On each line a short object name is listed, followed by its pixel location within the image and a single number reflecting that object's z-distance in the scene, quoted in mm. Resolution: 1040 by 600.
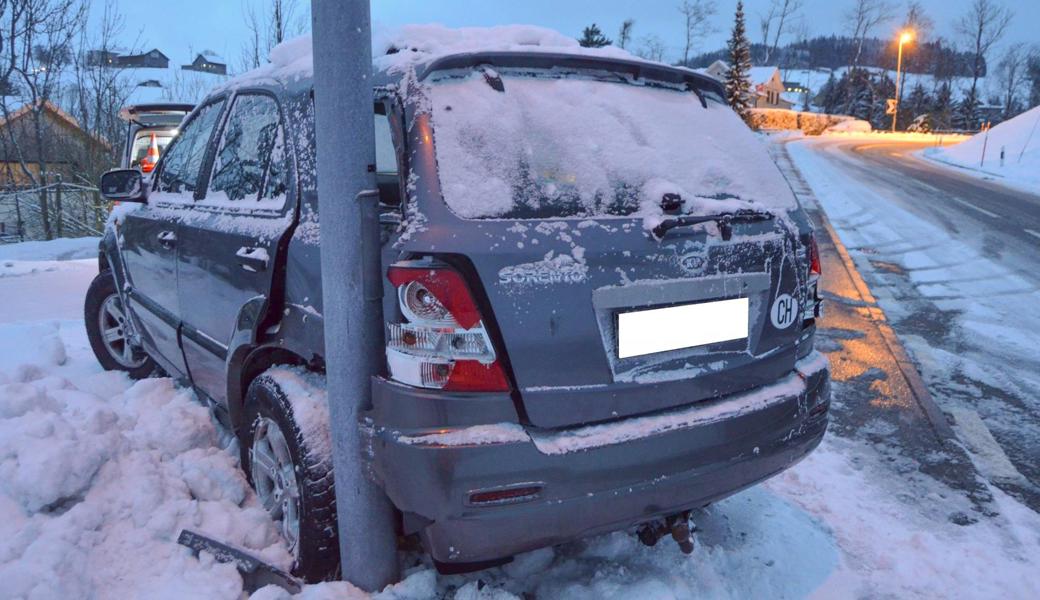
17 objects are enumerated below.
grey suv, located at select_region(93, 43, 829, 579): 1877
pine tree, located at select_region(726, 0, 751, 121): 49312
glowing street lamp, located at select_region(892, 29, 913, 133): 51219
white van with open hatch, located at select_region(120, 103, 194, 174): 9266
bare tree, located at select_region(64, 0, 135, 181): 16734
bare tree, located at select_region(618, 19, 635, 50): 54553
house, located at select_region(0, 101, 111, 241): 13711
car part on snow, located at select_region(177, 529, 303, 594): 2275
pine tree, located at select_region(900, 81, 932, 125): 67875
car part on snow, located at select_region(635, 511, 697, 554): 2375
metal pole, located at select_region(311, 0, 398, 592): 2049
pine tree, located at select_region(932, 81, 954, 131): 63562
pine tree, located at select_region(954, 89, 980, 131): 69188
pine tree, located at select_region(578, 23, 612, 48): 37094
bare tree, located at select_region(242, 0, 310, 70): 15617
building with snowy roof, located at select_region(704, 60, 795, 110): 77125
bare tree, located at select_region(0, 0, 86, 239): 13172
